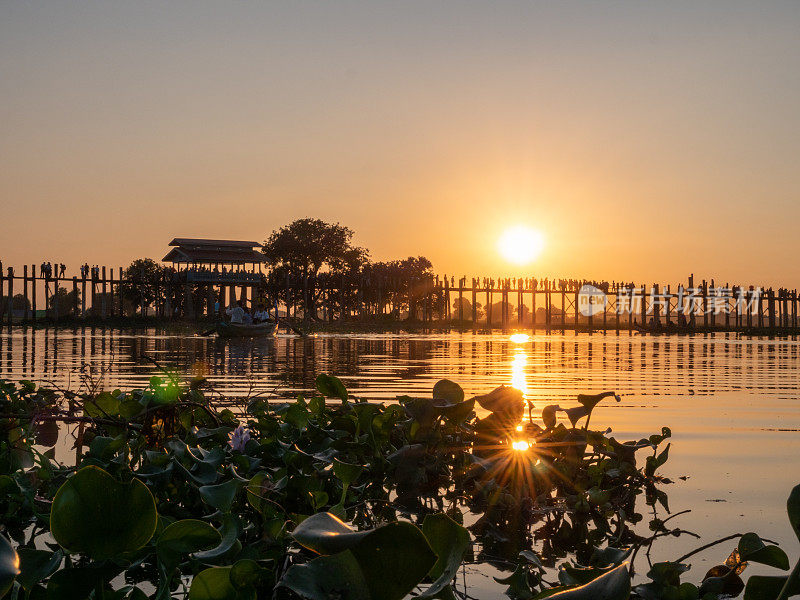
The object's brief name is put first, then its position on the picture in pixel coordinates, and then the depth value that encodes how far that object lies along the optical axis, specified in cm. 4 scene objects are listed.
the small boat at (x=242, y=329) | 3020
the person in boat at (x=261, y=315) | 3275
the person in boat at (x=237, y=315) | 3064
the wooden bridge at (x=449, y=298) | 6519
